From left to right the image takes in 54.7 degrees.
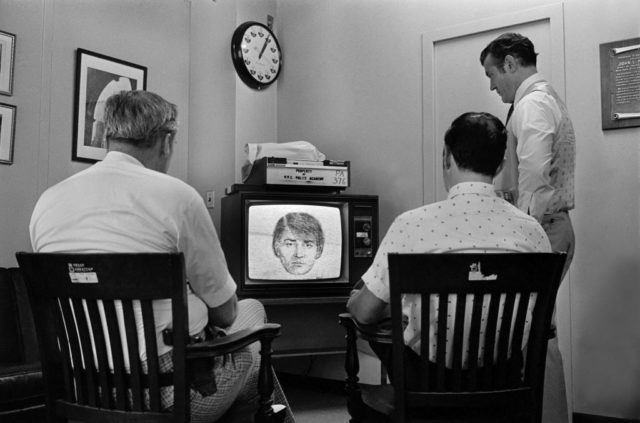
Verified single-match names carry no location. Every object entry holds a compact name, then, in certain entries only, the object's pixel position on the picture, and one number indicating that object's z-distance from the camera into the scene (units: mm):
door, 2938
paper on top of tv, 3213
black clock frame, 3633
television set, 2914
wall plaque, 2742
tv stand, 3307
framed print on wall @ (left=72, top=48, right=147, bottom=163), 3219
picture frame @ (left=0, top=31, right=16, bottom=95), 2918
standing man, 2150
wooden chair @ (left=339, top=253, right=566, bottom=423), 1265
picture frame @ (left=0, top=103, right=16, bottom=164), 2910
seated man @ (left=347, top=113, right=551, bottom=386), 1395
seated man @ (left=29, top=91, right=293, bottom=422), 1362
